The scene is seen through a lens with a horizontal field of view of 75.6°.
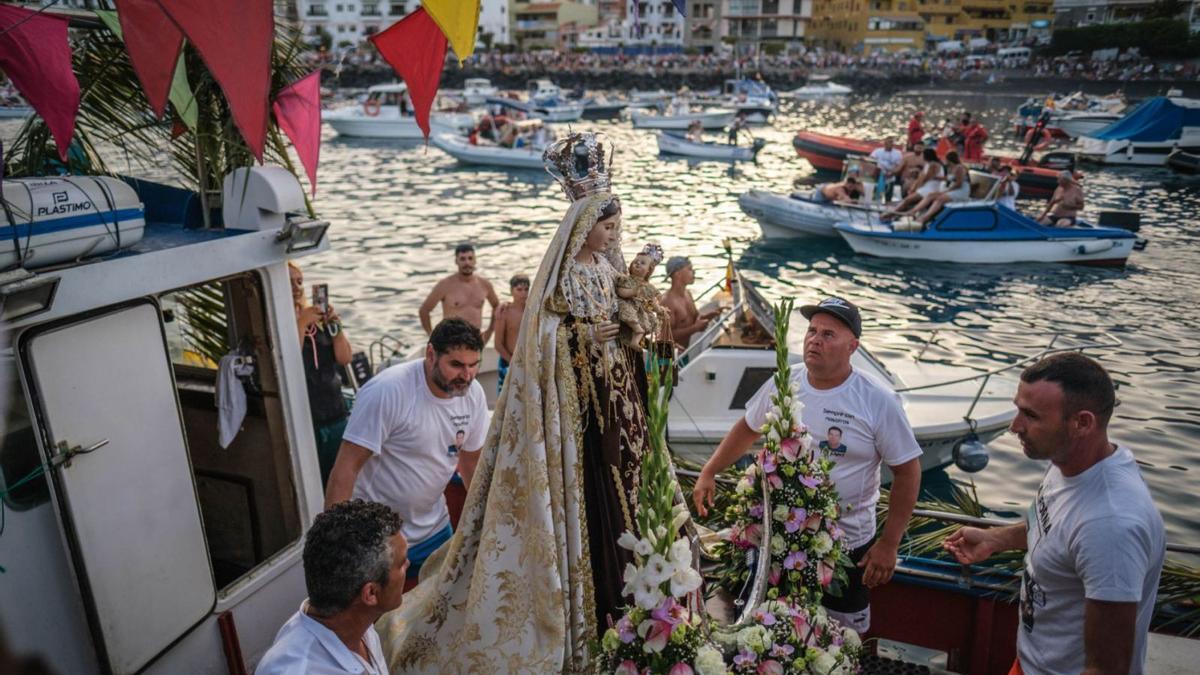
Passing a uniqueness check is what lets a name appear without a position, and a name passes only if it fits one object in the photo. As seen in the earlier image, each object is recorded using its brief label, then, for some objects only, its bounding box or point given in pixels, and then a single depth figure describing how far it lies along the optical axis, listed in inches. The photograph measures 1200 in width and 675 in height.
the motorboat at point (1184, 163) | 1030.1
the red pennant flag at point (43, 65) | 122.6
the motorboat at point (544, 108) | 1752.0
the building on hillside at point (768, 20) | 3828.7
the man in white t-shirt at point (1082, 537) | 95.4
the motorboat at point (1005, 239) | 626.5
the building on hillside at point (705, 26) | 3794.3
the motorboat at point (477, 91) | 2133.4
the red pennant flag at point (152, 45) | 115.1
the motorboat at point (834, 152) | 908.6
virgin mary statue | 123.2
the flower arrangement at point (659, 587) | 83.6
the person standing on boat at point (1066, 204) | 644.1
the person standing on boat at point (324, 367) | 231.5
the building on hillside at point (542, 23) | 4141.2
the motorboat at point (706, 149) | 1205.1
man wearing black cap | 137.3
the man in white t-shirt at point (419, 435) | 138.2
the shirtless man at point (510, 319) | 304.7
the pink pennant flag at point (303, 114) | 171.9
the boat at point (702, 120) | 1588.3
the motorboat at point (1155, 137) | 1114.7
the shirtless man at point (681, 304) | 319.9
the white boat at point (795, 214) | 700.9
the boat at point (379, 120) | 1496.1
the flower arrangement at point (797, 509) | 126.3
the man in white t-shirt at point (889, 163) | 739.4
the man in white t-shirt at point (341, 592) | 84.8
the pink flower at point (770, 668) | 92.5
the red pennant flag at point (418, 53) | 166.7
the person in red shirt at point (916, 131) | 932.0
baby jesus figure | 129.1
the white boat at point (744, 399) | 307.7
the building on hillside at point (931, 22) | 3560.5
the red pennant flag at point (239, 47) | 102.6
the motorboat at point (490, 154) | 1131.9
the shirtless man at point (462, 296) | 355.3
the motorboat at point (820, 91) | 2476.6
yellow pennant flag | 130.4
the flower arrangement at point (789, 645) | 92.9
